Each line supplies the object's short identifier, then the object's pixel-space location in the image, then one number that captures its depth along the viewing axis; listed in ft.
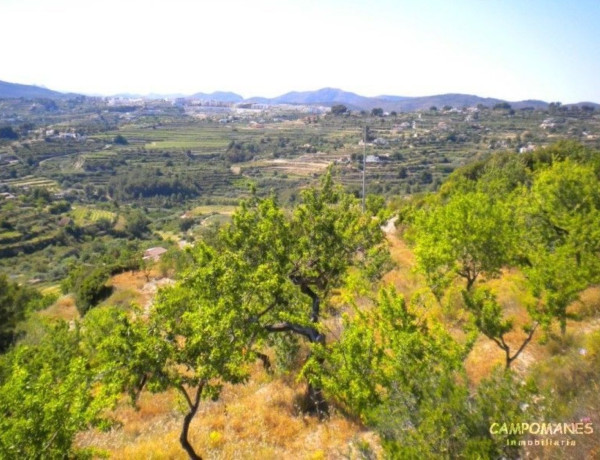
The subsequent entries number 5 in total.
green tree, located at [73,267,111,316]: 103.22
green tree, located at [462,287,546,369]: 29.99
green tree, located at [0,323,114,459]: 17.08
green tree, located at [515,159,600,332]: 31.32
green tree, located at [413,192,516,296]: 41.14
